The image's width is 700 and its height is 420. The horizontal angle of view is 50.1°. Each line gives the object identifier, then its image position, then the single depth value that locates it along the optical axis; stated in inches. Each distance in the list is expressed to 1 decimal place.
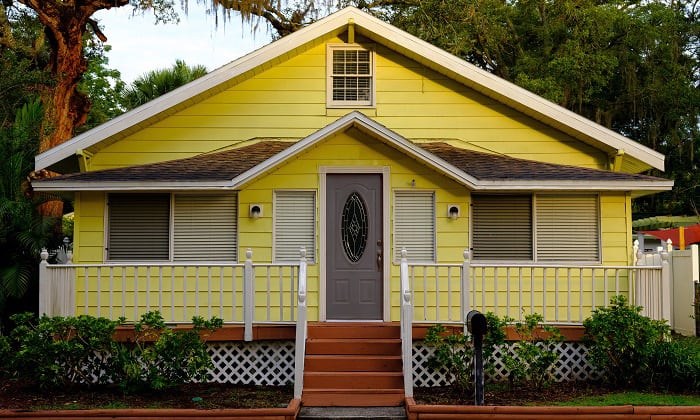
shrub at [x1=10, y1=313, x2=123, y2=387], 364.8
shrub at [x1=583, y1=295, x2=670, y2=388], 383.6
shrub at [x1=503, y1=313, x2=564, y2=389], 382.6
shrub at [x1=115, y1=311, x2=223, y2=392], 366.3
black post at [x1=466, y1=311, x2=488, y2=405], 350.6
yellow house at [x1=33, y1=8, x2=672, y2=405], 434.0
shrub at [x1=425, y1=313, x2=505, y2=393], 379.9
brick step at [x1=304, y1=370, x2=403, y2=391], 375.9
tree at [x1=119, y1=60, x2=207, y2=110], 858.1
